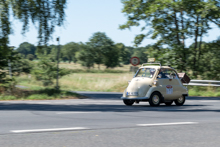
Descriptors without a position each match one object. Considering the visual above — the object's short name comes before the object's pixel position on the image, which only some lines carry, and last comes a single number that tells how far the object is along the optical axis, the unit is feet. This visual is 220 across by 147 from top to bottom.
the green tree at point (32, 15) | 57.16
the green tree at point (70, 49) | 583.09
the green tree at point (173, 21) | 81.82
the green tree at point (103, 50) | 385.85
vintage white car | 46.50
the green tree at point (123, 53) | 436.35
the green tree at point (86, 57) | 386.32
